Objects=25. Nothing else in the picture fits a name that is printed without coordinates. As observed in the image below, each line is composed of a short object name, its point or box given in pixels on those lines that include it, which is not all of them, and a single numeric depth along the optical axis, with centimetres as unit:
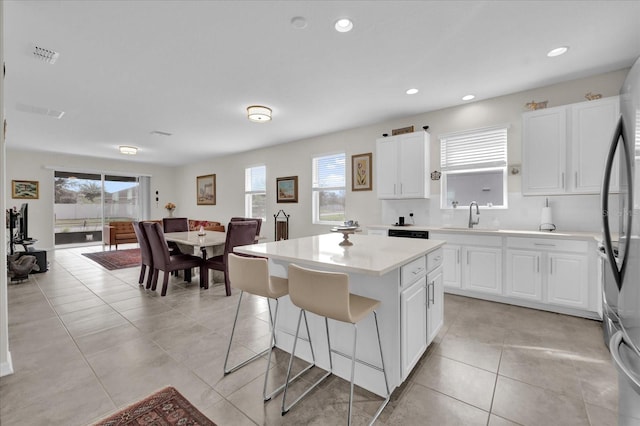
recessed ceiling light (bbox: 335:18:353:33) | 225
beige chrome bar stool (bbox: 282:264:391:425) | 144
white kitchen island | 170
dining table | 387
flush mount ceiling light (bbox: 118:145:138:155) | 650
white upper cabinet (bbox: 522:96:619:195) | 294
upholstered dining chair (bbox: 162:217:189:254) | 531
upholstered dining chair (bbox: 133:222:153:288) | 407
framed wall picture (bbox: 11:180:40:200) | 710
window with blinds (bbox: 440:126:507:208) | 384
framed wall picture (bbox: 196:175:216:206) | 847
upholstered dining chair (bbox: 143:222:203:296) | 374
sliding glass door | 789
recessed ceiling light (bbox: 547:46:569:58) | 266
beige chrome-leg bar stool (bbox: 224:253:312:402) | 179
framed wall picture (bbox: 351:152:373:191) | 505
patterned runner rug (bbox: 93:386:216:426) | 156
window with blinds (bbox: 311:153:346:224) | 555
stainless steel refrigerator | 84
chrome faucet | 385
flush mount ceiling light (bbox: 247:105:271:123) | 405
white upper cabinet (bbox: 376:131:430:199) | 422
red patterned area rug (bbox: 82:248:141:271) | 563
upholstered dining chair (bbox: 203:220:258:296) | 380
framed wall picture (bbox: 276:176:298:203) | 625
